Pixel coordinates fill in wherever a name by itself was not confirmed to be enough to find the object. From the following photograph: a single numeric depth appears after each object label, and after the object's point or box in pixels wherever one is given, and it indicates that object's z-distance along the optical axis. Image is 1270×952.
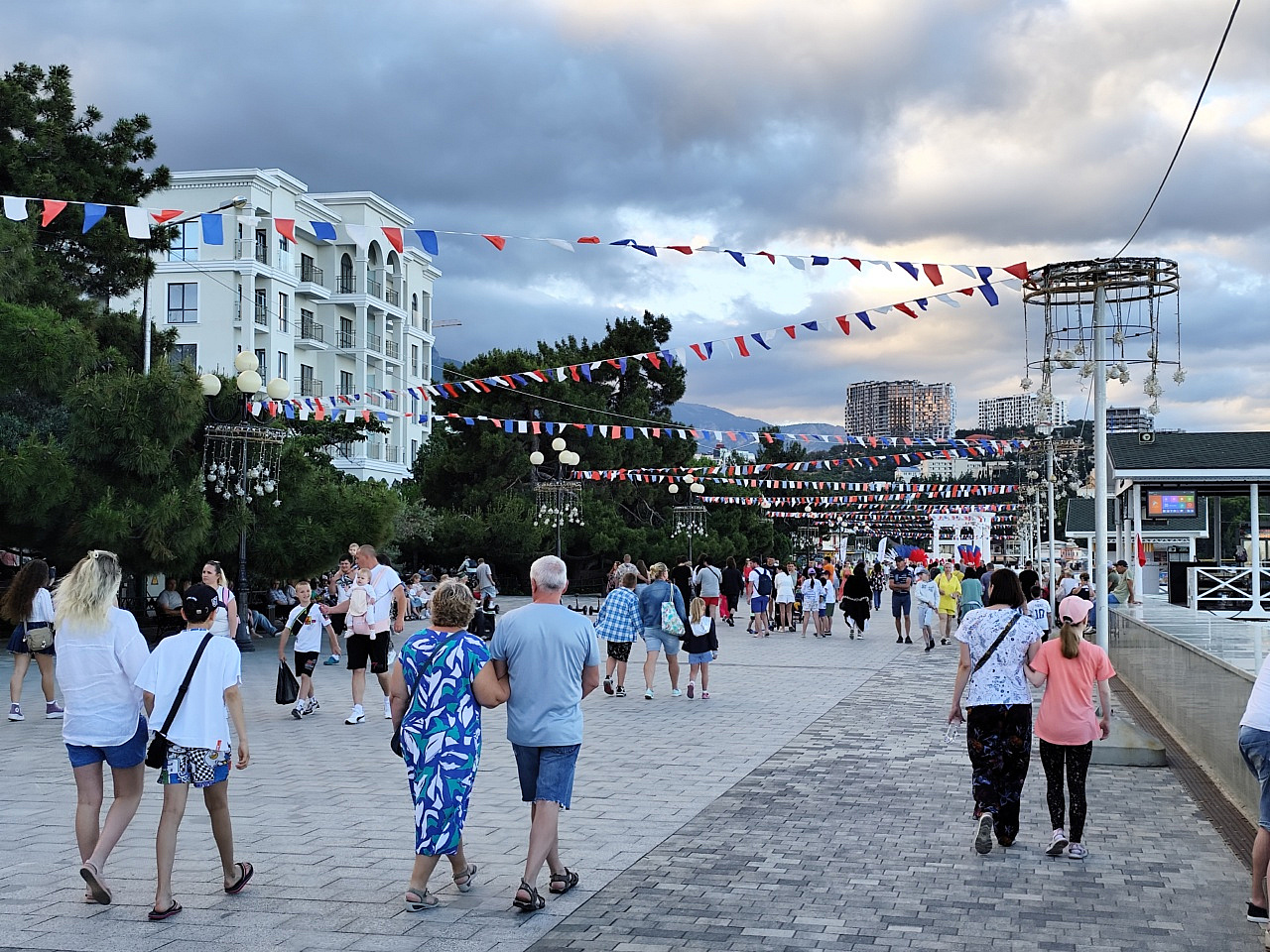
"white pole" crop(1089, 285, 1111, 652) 11.64
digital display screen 25.66
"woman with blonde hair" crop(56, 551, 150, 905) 6.04
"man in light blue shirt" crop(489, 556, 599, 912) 6.10
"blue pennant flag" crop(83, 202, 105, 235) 12.30
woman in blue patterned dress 6.00
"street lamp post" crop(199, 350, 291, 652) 21.19
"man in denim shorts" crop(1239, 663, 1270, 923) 5.44
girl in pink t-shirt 7.28
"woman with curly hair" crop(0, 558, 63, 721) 10.27
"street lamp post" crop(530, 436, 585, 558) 30.00
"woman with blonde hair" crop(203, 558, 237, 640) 11.01
